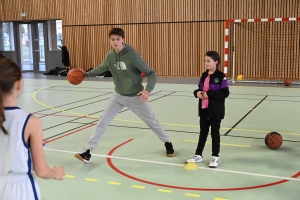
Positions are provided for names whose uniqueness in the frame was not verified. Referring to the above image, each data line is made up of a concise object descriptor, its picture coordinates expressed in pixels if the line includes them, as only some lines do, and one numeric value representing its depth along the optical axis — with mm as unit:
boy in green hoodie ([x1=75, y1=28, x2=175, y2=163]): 4758
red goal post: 14305
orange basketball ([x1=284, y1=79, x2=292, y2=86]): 12727
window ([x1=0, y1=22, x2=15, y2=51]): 20781
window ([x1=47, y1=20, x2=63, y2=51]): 19156
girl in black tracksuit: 4445
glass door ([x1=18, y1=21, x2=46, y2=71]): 19969
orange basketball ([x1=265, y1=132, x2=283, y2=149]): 5305
